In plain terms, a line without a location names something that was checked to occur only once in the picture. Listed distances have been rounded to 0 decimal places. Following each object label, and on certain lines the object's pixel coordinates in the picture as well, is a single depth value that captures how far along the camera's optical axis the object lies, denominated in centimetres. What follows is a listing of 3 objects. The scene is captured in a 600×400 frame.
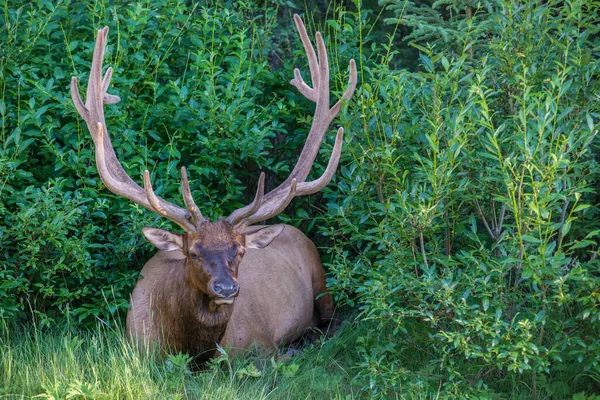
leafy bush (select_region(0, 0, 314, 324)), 1278
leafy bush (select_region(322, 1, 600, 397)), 1034
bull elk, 1196
